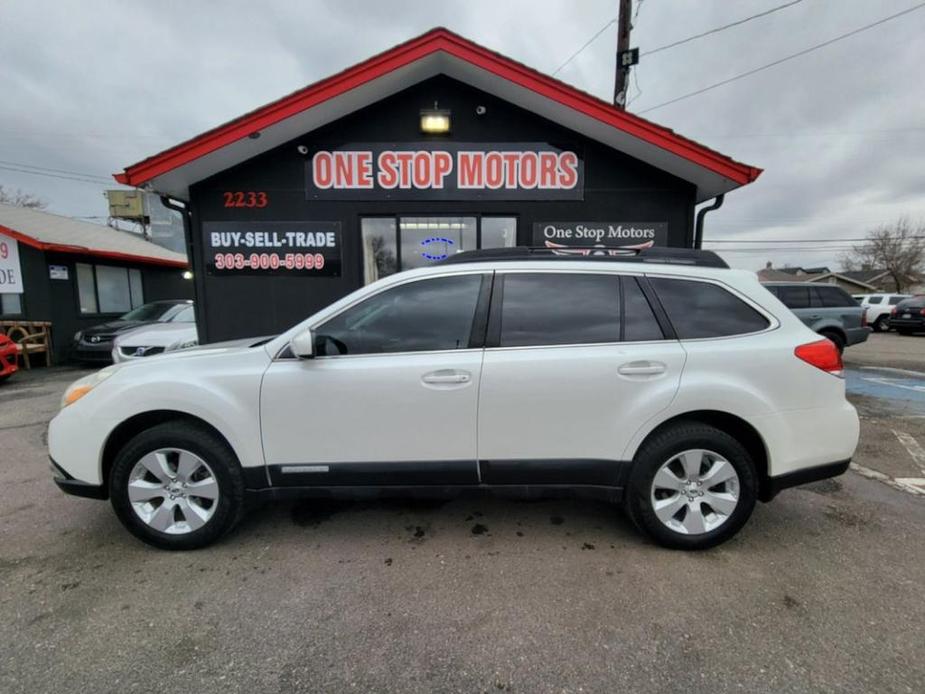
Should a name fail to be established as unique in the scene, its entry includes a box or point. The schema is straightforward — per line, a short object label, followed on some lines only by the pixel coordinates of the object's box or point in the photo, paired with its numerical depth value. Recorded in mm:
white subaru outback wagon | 2705
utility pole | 8586
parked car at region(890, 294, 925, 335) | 17484
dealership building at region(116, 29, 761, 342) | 5883
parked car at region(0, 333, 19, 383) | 8227
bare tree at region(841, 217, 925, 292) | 42562
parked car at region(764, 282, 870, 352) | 10039
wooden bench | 10351
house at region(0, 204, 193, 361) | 10812
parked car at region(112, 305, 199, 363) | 7523
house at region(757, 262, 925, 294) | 43781
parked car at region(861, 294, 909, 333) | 19672
